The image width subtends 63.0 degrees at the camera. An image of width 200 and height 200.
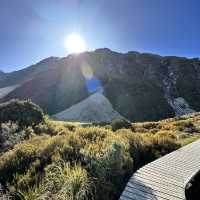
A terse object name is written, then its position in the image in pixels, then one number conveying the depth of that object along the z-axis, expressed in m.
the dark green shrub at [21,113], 11.24
